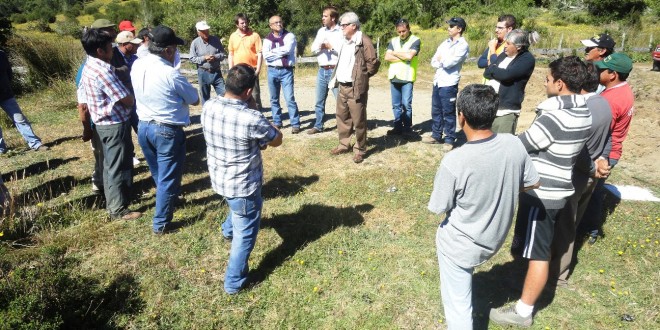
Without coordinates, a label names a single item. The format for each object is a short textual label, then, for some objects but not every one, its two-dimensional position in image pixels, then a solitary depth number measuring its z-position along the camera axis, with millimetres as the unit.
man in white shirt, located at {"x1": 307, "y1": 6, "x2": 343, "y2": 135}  6711
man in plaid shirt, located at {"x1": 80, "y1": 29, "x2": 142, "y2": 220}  3941
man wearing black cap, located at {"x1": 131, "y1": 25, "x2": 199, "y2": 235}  3693
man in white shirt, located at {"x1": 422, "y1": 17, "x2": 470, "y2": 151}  5898
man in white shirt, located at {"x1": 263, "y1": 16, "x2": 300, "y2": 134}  6852
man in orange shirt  7125
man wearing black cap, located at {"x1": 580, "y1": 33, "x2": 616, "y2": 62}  3754
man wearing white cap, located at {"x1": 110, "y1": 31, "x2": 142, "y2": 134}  5145
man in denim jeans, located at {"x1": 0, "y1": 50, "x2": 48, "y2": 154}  6570
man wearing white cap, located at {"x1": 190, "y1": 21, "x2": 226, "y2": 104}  7078
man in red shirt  3541
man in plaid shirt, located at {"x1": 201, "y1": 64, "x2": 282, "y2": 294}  2941
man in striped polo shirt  2684
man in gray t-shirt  2254
